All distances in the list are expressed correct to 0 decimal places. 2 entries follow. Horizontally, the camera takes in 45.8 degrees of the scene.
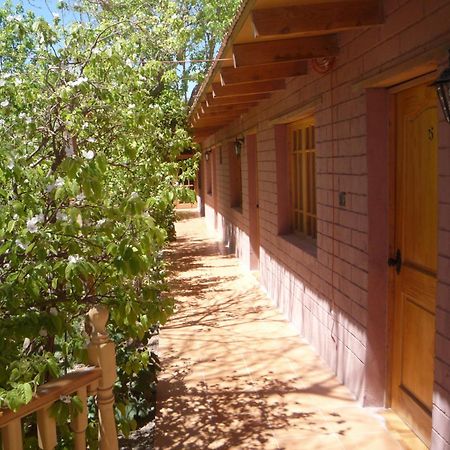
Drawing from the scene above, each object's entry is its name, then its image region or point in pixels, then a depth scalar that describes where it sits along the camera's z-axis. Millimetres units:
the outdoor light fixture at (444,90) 2272
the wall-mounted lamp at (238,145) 9547
